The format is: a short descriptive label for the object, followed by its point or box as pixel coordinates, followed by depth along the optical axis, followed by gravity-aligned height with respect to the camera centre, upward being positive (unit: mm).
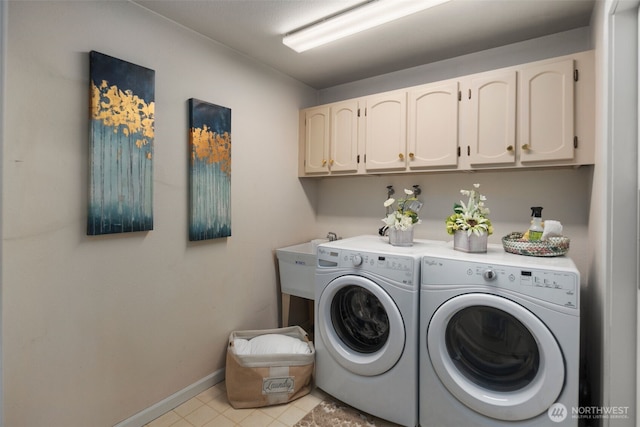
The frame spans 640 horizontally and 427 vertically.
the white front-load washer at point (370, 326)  1744 -685
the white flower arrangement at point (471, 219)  1817 -39
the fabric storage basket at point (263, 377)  1941 -1013
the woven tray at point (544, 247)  1703 -182
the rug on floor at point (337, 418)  1818 -1197
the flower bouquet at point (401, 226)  2104 -92
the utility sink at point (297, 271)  2469 -468
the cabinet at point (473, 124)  1793 +588
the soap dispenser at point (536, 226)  1768 -73
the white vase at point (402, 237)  2105 -162
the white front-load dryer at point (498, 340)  1393 -617
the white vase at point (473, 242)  1818 -171
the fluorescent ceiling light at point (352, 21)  1654 +1075
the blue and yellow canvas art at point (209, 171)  2023 +268
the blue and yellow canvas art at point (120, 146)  1583 +339
